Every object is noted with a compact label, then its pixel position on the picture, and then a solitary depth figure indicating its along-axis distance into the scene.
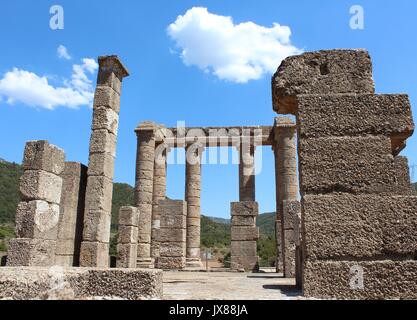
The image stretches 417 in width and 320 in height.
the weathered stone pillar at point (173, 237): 15.26
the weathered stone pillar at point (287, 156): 20.61
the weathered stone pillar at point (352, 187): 4.49
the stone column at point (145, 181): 19.98
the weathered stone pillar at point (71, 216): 10.43
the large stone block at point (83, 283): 3.51
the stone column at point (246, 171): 22.42
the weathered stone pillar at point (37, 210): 8.88
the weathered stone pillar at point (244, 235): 15.70
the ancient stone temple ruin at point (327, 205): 3.77
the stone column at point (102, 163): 10.80
